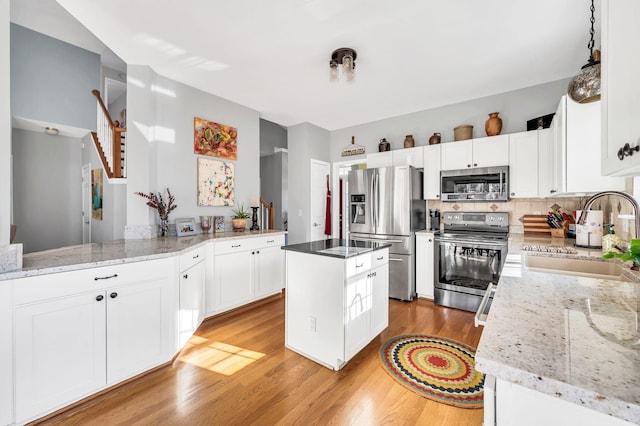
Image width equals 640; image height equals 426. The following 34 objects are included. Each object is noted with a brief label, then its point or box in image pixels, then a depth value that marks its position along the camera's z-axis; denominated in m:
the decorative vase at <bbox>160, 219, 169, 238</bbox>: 2.98
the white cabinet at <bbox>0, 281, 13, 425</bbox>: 1.42
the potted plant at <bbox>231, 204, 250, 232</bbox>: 3.63
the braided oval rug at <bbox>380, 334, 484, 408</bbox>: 1.81
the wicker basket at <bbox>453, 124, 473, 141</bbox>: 3.55
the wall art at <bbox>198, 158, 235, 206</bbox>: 3.43
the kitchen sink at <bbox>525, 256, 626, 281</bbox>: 1.56
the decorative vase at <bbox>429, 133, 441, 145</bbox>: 3.74
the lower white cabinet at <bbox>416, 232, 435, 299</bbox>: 3.51
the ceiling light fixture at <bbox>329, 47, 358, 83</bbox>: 2.52
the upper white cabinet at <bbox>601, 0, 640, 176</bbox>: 0.65
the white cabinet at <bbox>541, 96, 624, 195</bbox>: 1.89
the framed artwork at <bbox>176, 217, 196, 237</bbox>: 3.07
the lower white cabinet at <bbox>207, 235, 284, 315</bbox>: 2.96
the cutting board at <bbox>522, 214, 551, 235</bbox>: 3.11
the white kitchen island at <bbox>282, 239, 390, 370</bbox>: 2.03
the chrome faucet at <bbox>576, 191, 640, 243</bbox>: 1.33
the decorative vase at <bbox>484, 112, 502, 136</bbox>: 3.34
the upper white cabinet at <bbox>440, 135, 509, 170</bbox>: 3.25
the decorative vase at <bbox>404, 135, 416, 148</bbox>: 4.02
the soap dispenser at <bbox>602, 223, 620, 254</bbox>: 1.72
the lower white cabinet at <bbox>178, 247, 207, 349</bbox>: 2.30
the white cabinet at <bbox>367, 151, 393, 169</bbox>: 4.08
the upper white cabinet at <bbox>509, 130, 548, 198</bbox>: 3.06
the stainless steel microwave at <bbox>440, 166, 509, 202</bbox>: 3.22
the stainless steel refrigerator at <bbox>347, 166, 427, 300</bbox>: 3.57
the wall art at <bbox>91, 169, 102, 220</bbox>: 4.47
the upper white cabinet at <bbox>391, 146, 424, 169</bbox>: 3.83
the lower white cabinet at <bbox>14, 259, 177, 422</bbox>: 1.49
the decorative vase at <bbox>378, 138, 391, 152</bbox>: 4.22
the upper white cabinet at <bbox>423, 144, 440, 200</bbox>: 3.69
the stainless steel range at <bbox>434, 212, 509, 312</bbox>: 3.09
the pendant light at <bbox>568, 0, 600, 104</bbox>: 1.43
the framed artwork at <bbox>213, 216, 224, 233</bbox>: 3.50
